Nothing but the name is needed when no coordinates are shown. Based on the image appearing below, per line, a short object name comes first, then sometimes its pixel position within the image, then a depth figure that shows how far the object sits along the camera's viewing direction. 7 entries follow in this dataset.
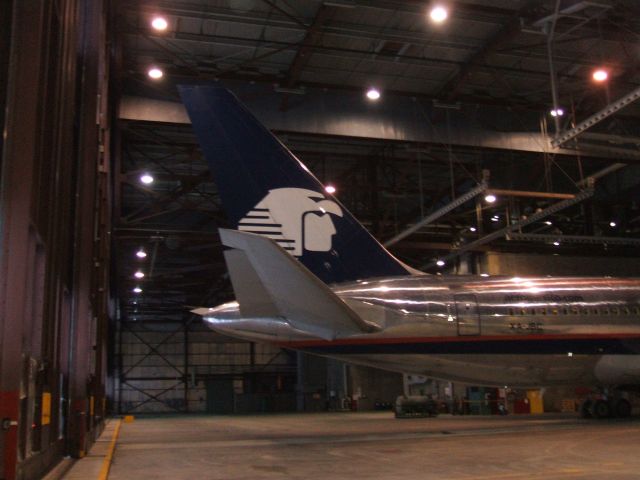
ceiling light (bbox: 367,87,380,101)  23.33
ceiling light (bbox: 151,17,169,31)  18.44
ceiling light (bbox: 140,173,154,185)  26.58
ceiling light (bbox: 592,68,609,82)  20.77
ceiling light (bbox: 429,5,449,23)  18.20
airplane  15.77
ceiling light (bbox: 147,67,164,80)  21.05
